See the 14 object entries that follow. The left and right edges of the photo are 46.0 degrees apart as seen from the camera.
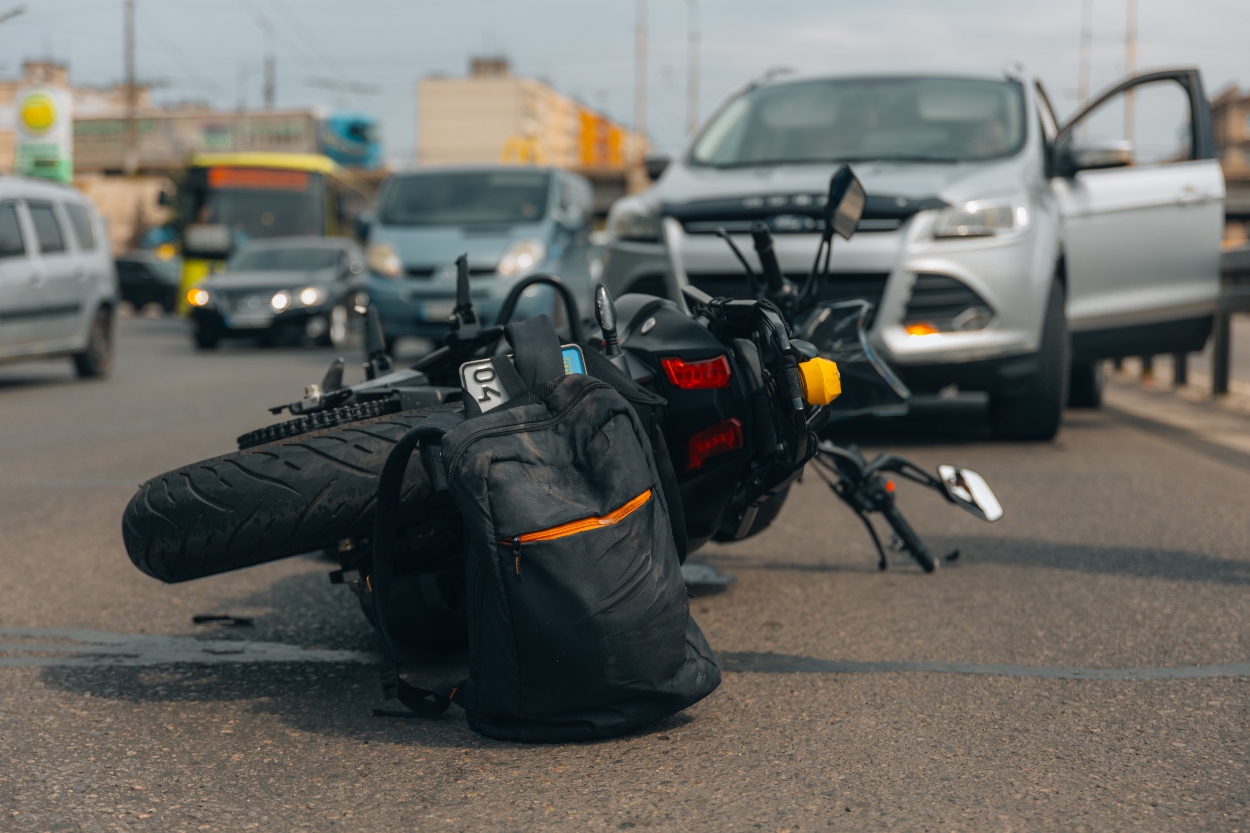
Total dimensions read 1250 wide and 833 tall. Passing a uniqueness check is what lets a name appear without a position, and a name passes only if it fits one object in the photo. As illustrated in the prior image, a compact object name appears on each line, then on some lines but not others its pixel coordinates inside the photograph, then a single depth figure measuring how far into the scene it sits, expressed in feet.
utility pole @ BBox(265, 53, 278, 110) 290.35
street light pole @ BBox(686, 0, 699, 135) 232.73
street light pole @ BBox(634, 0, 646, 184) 208.03
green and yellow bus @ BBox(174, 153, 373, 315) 85.40
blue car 47.70
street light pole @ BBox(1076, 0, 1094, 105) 213.05
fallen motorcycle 10.40
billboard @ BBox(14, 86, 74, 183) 144.77
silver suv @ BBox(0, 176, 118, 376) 41.47
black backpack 9.26
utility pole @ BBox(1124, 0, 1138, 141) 191.62
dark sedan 65.00
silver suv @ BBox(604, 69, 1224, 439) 24.34
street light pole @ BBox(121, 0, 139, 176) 203.51
